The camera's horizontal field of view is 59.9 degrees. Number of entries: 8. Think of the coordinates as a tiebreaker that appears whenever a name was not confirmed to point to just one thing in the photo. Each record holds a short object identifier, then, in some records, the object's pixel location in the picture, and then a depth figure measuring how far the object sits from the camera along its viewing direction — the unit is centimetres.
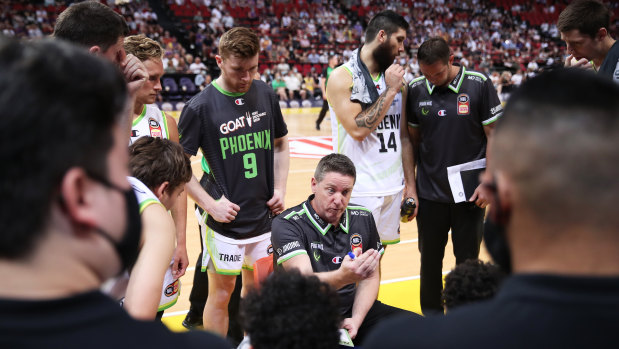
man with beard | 382
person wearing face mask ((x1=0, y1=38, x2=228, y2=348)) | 74
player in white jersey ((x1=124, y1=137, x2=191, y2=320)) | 168
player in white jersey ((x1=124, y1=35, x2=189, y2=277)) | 319
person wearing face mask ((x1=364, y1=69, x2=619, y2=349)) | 80
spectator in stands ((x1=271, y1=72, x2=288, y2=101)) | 2036
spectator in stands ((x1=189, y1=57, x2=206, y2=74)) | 1925
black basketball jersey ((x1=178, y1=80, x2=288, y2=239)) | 355
